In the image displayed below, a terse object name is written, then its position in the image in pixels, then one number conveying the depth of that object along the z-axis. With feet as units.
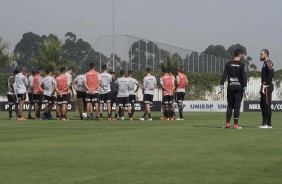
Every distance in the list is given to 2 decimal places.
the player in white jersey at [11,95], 90.43
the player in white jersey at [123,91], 89.04
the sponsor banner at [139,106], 146.51
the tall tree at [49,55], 224.33
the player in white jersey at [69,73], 92.38
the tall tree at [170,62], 167.48
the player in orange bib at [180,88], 90.74
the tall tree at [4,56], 229.86
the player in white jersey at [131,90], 89.06
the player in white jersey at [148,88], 89.97
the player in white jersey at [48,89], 90.38
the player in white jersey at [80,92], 91.20
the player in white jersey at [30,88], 94.45
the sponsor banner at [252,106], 147.54
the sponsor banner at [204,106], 150.20
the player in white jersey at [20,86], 90.74
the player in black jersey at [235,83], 61.16
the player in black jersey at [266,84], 62.80
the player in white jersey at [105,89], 88.02
